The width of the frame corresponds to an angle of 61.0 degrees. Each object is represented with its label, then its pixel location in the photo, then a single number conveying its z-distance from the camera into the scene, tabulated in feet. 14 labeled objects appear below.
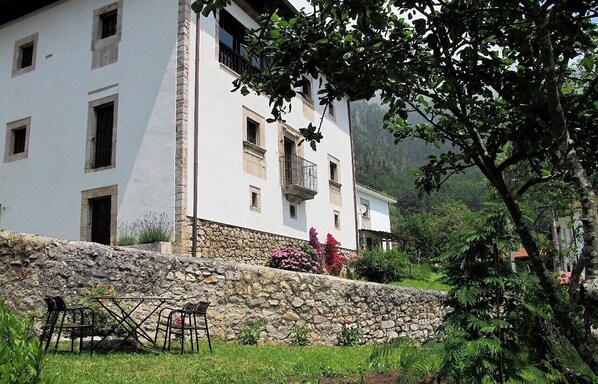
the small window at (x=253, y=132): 49.83
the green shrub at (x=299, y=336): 29.96
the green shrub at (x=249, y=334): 27.66
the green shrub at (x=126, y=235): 39.27
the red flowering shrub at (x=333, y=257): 56.99
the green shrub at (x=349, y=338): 33.09
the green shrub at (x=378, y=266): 57.98
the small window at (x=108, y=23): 47.11
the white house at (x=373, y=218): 90.79
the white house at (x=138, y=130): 41.16
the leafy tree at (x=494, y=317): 11.64
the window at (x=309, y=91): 60.44
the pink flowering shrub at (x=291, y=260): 47.67
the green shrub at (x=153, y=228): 38.29
